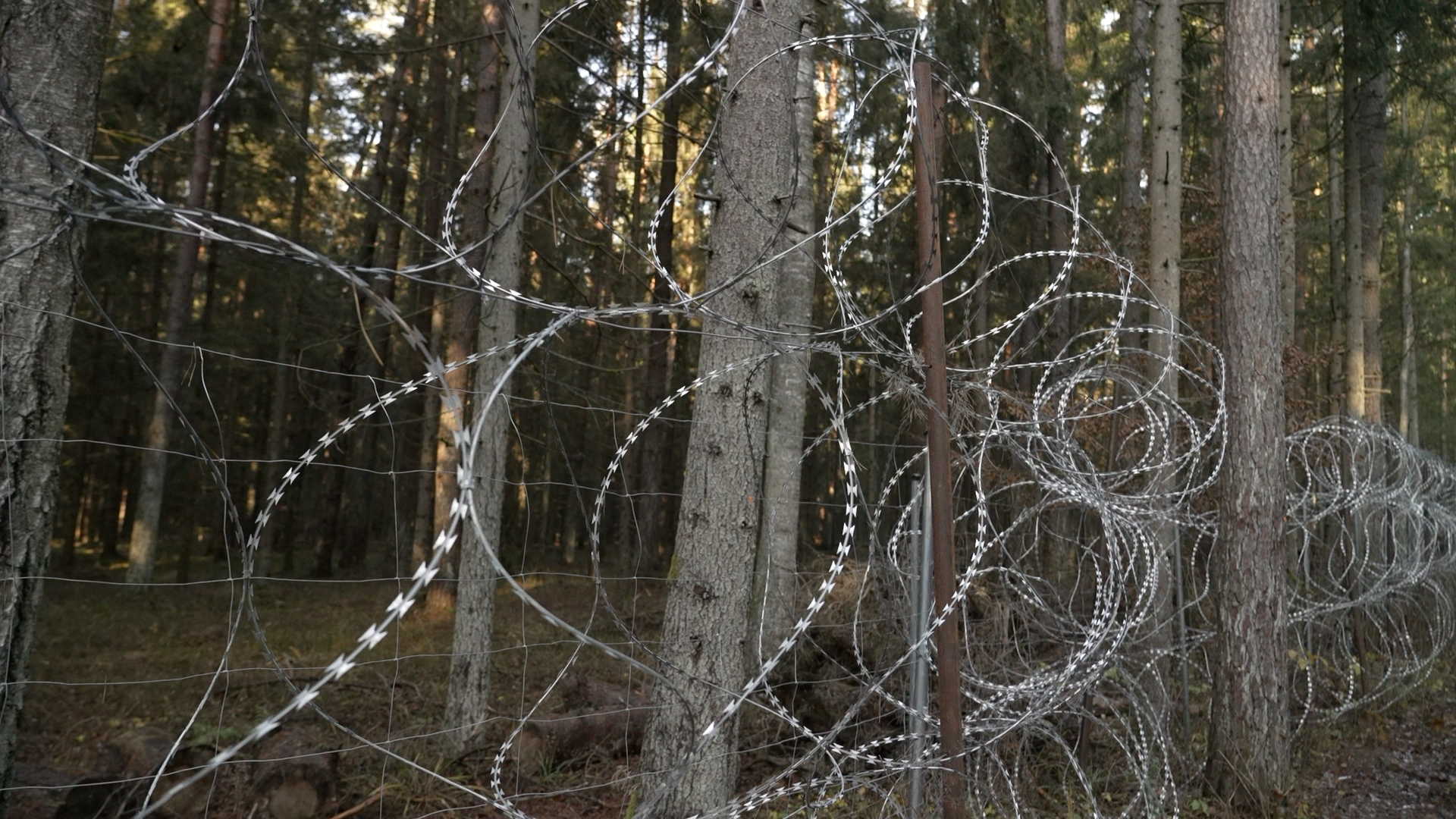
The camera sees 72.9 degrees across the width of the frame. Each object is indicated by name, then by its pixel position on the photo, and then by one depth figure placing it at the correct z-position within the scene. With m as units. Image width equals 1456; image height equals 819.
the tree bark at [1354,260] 12.30
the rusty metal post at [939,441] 3.50
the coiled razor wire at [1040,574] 3.10
